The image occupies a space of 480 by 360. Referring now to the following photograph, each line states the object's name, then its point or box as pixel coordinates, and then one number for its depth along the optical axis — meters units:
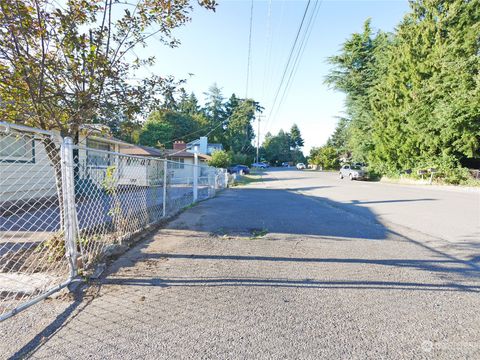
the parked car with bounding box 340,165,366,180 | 25.97
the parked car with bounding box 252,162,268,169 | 64.55
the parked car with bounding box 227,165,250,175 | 40.54
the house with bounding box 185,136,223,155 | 38.94
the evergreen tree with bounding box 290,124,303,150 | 92.81
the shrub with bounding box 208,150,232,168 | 31.52
